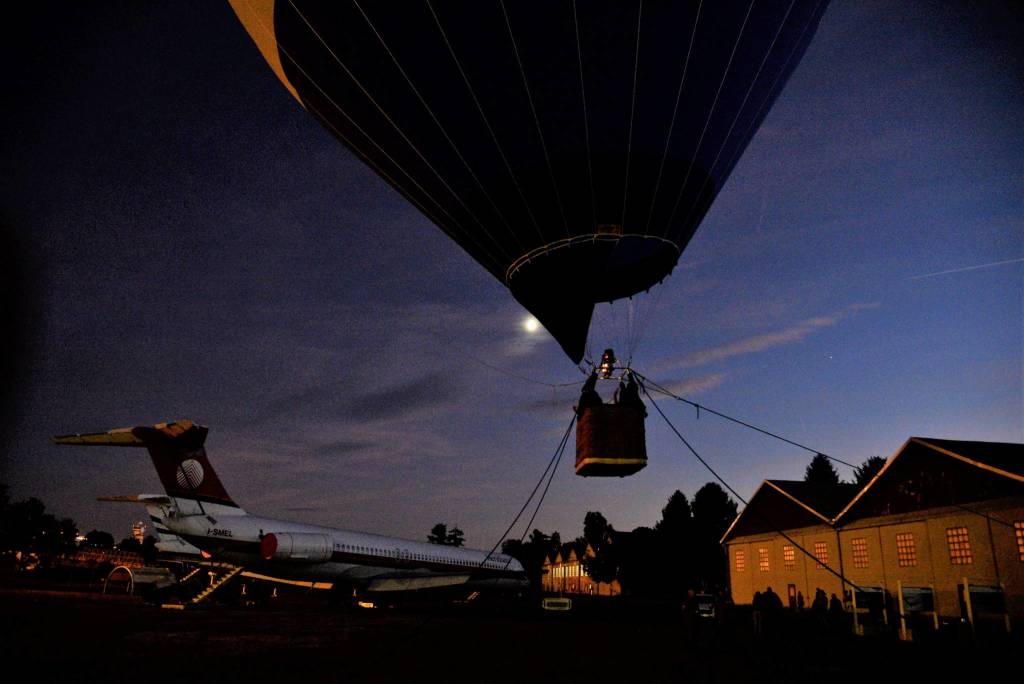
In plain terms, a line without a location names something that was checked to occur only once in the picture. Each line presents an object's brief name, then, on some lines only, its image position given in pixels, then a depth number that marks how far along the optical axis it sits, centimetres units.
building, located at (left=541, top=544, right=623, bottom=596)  6862
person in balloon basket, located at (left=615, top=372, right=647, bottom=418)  928
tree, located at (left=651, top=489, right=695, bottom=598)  5597
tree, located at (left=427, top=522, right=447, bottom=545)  13189
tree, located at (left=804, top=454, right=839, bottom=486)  8262
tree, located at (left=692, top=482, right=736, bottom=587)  5691
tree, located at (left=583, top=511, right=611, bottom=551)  8738
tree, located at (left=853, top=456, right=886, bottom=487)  7556
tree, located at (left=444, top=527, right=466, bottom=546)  13525
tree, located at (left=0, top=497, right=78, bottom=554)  7825
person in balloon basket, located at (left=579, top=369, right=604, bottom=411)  933
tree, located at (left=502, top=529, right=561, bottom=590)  9025
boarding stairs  2170
